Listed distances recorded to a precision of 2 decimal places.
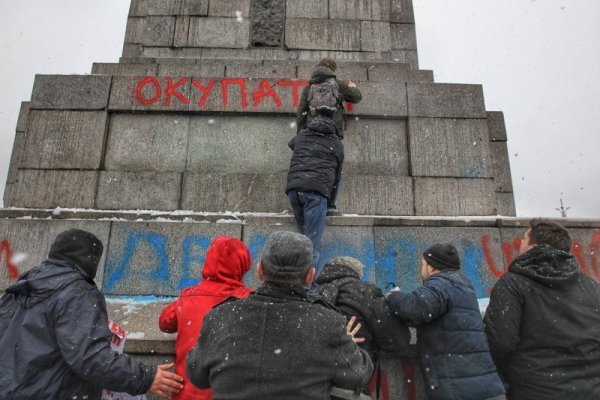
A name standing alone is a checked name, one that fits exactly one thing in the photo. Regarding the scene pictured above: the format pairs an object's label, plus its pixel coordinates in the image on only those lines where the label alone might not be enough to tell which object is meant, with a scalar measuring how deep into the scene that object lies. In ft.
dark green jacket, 18.04
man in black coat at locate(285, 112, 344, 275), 15.94
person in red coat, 8.52
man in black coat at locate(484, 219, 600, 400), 8.35
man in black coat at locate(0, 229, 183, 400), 7.29
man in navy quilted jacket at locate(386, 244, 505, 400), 8.41
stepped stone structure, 17.79
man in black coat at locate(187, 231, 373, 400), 6.21
